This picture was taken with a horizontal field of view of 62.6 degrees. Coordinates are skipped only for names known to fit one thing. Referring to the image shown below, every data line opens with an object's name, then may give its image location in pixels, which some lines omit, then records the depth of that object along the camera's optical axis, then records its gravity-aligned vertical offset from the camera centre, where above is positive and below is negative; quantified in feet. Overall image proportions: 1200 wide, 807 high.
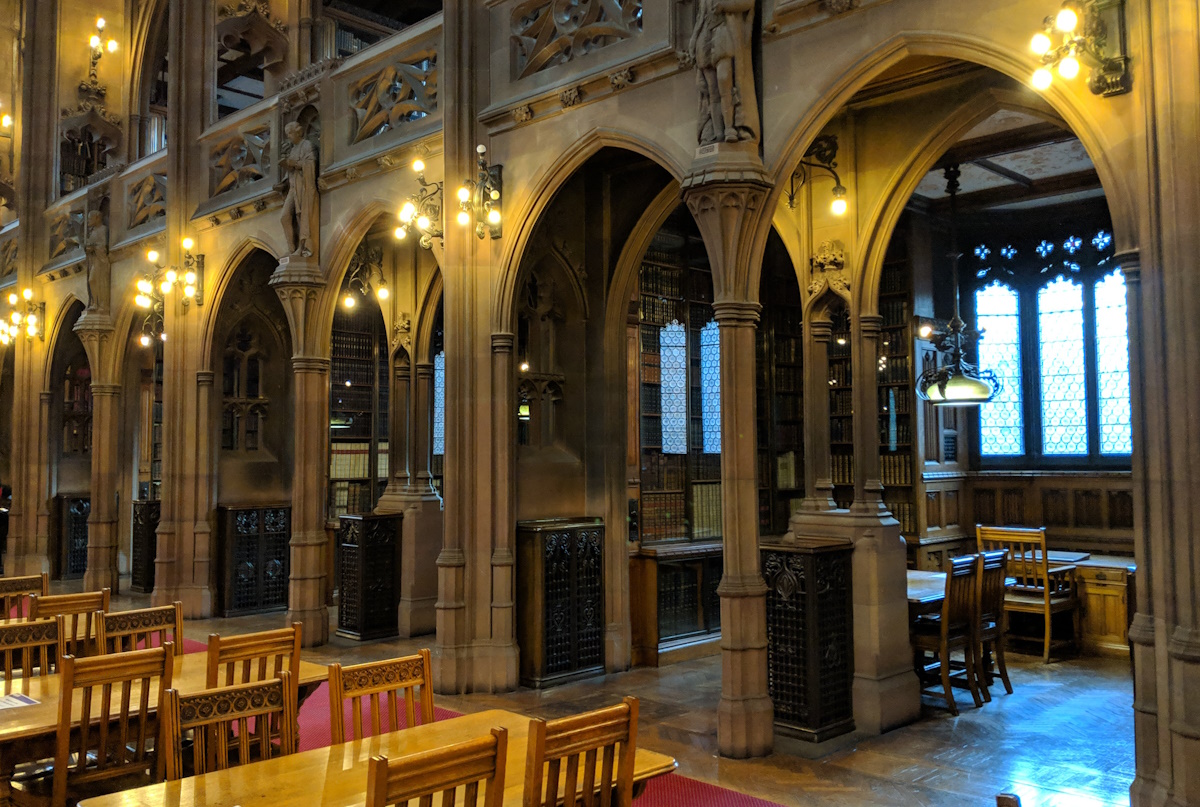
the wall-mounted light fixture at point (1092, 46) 13.38 +5.64
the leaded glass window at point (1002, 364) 34.63 +3.37
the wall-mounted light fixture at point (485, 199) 23.54 +6.34
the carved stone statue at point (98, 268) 40.60 +8.26
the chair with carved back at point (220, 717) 10.36 -2.73
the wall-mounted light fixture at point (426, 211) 23.75 +6.24
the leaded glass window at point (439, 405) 38.32 +2.33
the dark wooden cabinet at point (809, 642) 18.90 -3.55
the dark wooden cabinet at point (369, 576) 30.17 -3.41
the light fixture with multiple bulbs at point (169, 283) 32.81 +6.36
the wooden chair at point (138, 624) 16.40 -2.66
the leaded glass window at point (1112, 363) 32.24 +3.12
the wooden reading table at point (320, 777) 9.05 -3.05
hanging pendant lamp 25.09 +2.03
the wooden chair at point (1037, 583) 25.66 -3.37
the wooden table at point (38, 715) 11.61 -3.04
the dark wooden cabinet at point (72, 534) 45.32 -3.00
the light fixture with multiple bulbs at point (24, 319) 42.65 +6.58
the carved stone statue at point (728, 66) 18.02 +7.30
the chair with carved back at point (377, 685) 11.47 -2.67
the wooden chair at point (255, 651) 13.05 -2.58
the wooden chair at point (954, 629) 20.85 -3.66
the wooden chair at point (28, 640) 14.96 -2.69
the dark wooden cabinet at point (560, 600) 24.22 -3.41
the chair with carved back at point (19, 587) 20.43 -2.47
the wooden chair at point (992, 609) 22.09 -3.43
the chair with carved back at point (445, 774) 7.35 -2.44
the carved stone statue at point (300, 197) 28.96 +7.97
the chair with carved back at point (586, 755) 8.40 -2.61
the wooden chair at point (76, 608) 17.72 -2.53
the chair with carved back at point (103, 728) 11.62 -3.23
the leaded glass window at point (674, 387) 31.73 +2.45
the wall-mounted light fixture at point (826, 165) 21.33 +6.67
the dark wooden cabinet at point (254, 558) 35.22 -3.33
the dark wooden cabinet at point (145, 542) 39.40 -2.98
